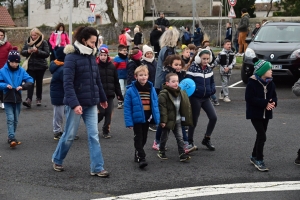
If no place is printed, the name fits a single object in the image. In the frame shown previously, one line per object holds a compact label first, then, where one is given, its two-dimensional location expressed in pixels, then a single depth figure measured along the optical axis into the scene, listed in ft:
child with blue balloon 29.32
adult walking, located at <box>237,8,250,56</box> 86.43
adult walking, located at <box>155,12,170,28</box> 91.50
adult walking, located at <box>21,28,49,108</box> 43.19
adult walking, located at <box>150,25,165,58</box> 86.41
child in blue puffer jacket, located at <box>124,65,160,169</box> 26.09
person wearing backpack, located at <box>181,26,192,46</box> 101.04
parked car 52.08
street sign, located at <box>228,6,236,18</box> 97.08
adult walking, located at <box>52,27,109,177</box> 23.76
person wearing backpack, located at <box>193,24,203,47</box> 100.89
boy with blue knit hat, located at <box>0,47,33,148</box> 31.09
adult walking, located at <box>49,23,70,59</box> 56.85
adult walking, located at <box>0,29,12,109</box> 43.19
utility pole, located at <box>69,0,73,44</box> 69.79
